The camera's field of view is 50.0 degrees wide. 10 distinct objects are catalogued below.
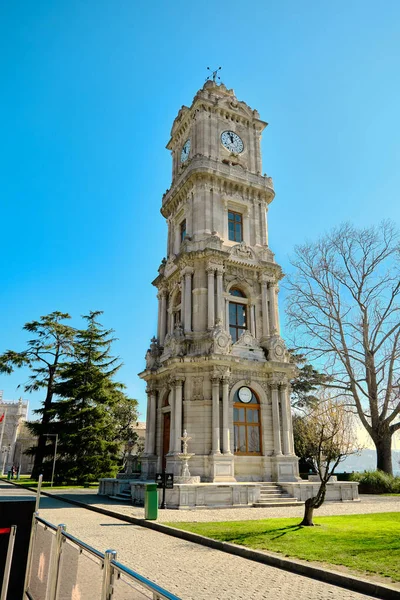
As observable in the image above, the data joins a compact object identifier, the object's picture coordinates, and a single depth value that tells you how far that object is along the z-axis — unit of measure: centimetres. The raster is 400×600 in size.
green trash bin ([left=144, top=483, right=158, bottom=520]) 1480
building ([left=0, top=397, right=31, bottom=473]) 7294
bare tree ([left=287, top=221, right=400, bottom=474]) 3078
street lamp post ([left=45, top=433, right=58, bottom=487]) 3476
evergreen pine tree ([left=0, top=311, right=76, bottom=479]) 3881
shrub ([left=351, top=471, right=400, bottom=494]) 2941
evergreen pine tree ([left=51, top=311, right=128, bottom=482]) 3638
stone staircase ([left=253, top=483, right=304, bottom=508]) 2039
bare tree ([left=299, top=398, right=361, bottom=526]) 1314
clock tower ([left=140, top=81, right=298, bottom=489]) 2405
